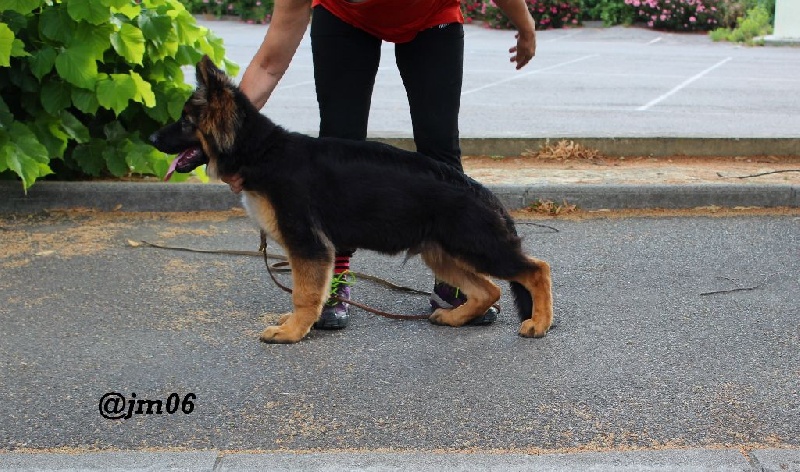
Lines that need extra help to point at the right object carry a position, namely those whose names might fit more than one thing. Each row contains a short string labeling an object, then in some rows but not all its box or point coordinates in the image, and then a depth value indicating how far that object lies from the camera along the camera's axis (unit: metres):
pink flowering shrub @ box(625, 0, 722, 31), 27.70
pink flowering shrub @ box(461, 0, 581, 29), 28.67
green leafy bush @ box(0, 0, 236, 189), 6.79
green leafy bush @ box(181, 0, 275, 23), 30.80
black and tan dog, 4.69
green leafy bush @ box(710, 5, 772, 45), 25.66
